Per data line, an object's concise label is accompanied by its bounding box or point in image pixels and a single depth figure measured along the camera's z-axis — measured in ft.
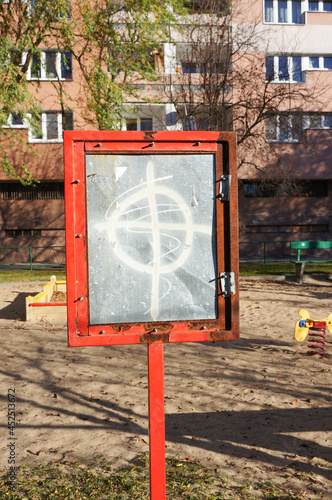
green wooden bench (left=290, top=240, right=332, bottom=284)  44.71
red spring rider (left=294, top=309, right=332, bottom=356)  19.60
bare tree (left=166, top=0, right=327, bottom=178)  44.34
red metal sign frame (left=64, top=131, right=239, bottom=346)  6.91
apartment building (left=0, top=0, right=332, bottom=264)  72.08
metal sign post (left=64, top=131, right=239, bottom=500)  6.99
